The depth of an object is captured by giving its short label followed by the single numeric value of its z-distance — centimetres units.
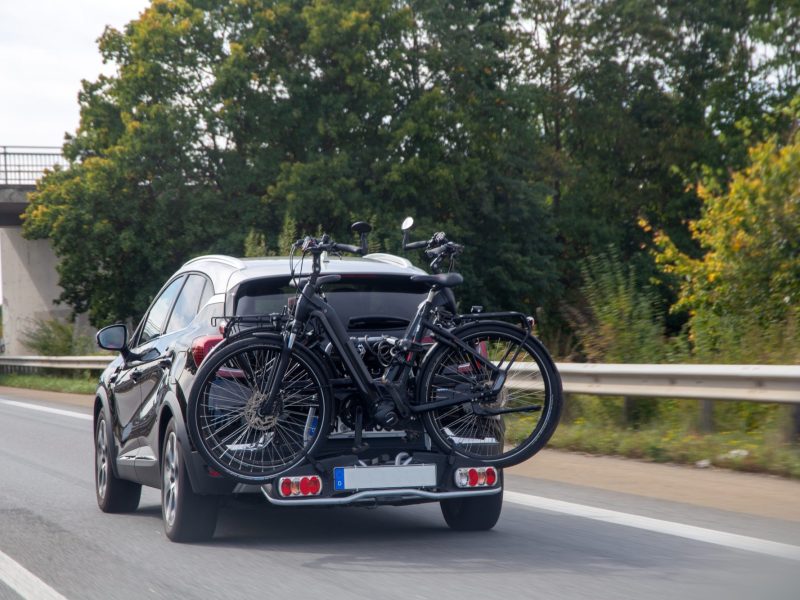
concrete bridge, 4422
